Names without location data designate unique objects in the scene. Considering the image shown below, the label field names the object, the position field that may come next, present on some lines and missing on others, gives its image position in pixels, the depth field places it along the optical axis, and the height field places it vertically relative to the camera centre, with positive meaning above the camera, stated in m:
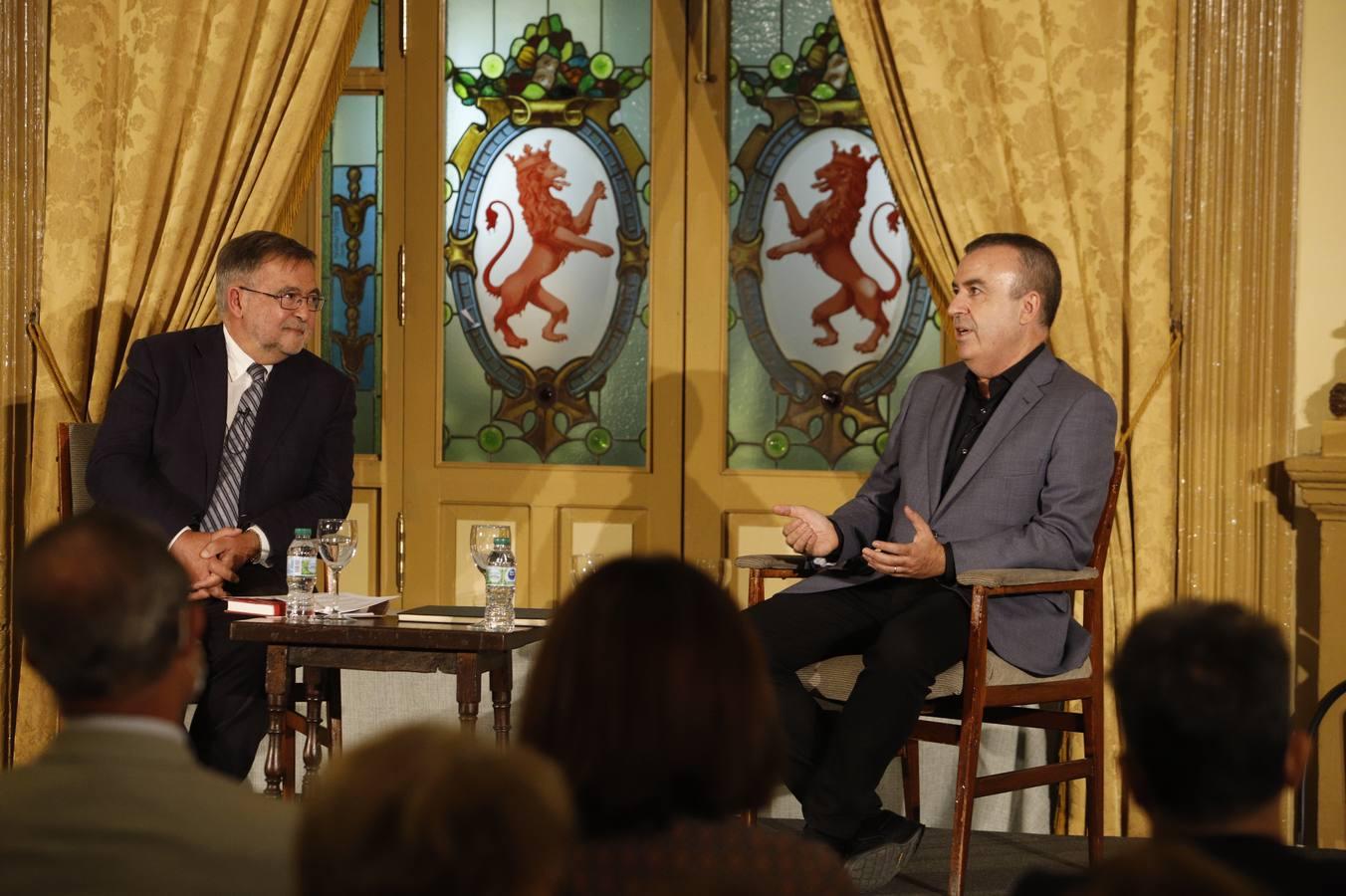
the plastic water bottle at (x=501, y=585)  6.16 -0.29
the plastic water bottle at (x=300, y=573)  6.34 -0.28
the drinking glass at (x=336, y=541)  6.40 -0.21
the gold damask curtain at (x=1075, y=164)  7.59 +0.71
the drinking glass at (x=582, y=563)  6.33 -0.25
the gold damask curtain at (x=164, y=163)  8.57 +0.78
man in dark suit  7.16 +0.03
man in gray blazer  6.07 -0.20
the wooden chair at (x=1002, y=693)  6.10 -0.51
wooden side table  5.92 -0.41
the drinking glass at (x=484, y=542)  6.24 -0.20
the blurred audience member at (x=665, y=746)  2.51 -0.25
